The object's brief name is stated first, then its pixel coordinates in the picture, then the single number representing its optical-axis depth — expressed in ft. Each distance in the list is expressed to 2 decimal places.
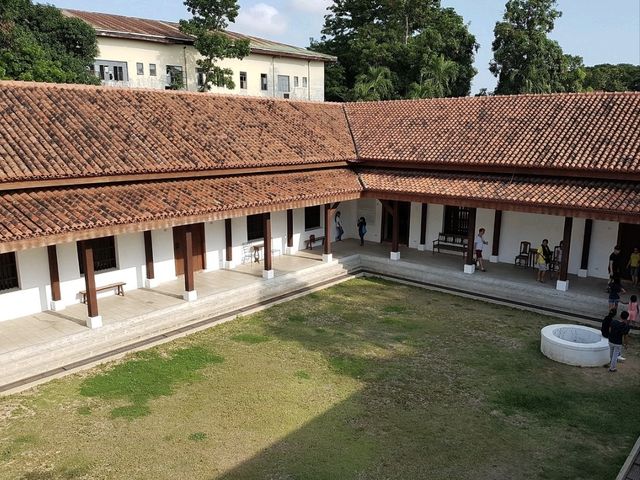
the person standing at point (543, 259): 51.75
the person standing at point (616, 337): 34.78
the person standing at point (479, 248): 56.85
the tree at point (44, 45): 87.45
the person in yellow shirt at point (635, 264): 50.67
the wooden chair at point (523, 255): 58.29
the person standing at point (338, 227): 72.08
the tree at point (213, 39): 116.26
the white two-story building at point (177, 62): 111.55
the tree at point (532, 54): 137.59
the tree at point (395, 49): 130.52
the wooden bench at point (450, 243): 63.52
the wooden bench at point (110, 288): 46.14
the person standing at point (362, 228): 69.15
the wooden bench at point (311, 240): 67.90
